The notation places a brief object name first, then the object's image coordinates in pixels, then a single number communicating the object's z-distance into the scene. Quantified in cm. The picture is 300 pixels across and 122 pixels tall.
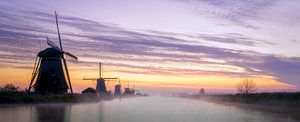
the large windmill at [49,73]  5044
